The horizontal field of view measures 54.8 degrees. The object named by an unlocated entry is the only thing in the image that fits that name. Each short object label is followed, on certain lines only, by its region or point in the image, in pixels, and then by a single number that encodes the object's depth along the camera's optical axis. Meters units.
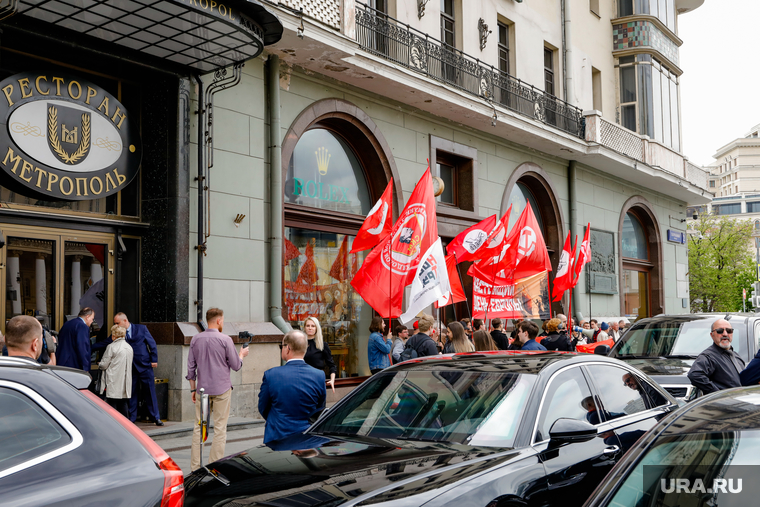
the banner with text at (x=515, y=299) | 15.59
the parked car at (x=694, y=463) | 2.64
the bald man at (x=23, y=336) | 4.99
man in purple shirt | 8.24
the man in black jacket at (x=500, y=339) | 12.41
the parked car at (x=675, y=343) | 8.92
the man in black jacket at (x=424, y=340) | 10.62
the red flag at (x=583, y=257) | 18.33
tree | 61.00
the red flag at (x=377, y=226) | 12.55
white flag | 11.50
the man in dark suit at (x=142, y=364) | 10.94
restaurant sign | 10.34
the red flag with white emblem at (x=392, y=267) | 11.70
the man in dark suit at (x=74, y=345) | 10.10
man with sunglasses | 7.76
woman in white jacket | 10.59
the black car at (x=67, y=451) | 2.77
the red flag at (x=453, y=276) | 14.58
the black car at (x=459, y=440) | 3.90
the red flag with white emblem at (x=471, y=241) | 15.34
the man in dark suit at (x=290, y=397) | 5.92
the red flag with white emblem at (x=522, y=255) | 14.99
